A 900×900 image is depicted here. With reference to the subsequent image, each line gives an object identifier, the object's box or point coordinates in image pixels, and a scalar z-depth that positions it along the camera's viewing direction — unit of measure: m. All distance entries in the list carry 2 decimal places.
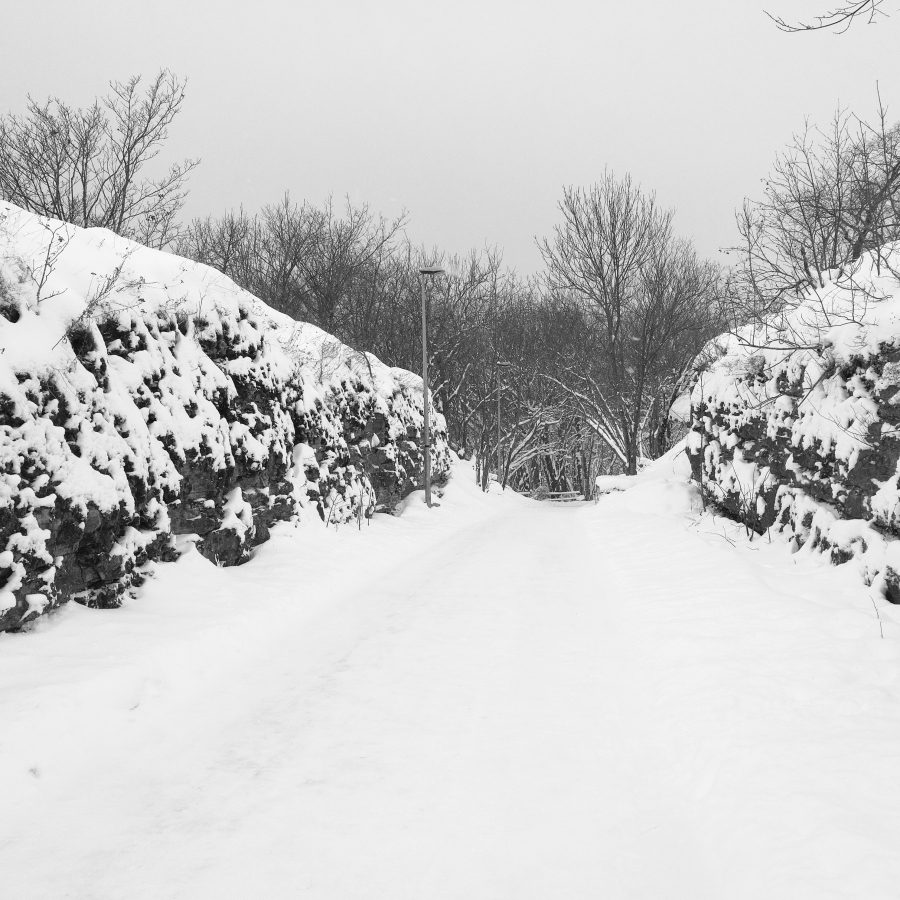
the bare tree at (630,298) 23.95
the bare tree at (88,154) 16.69
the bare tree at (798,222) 5.35
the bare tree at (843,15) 3.87
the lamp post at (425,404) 18.23
